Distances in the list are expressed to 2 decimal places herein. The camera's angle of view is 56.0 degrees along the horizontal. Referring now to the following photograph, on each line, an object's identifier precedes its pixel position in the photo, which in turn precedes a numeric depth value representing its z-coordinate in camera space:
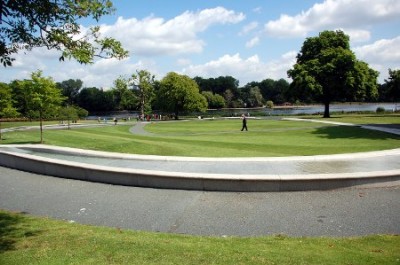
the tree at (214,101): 129.88
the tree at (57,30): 6.74
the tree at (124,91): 87.94
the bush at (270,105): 142.68
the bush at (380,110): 63.58
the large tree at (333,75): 51.06
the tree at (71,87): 148.40
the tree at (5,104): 28.50
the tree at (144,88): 84.62
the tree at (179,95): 75.62
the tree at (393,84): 61.38
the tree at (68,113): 56.26
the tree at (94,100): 137.88
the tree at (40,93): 23.53
